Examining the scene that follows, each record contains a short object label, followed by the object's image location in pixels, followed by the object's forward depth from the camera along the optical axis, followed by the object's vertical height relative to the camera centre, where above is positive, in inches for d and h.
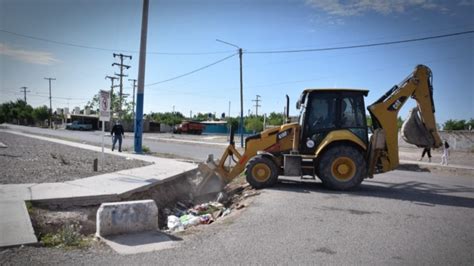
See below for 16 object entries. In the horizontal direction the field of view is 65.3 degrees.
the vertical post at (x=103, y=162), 562.6 -61.9
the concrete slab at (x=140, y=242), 211.5 -71.7
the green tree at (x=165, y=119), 3725.4 +61.2
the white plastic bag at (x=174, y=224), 300.3 -84.0
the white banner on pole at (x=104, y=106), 531.1 +24.4
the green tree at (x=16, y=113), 4089.6 +73.1
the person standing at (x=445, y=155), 856.9 -48.2
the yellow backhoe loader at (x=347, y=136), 403.2 -5.2
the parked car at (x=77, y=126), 3009.4 -38.2
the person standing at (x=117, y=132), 873.5 -21.1
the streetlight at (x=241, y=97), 1275.5 +103.6
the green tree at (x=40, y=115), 3905.0 +58.1
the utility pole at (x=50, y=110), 3476.9 +104.7
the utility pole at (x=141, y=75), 830.5 +110.5
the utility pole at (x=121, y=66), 2462.8 +381.3
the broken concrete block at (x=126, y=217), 235.8 -61.5
